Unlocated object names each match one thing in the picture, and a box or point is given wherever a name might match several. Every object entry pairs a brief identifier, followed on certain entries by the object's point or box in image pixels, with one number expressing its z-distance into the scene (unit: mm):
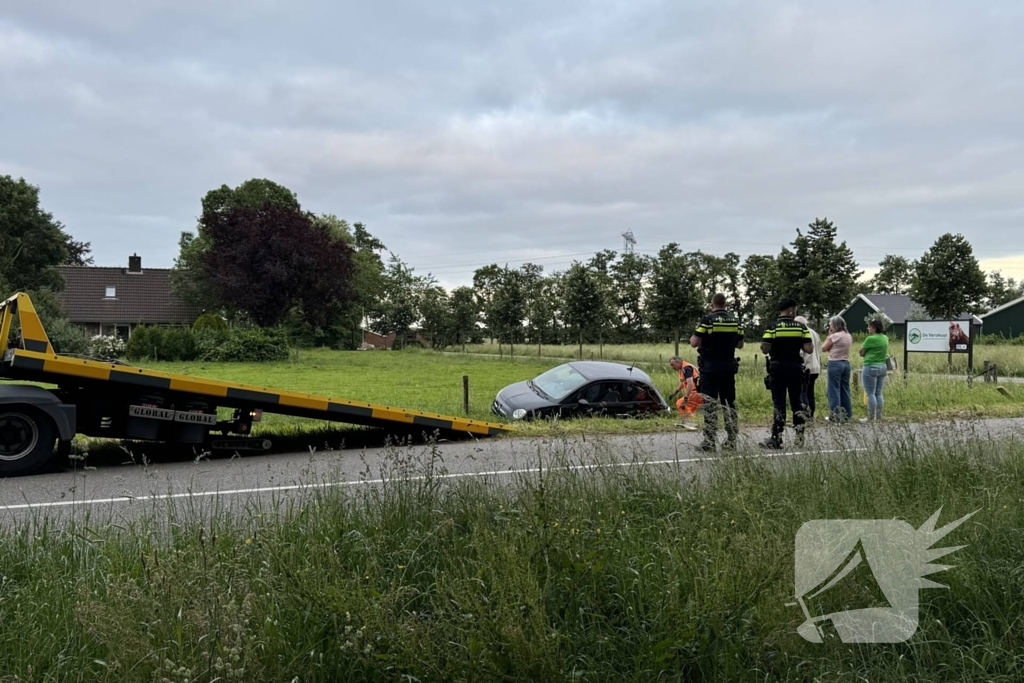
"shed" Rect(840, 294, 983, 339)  58094
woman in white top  10734
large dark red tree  39031
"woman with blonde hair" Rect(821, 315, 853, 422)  10633
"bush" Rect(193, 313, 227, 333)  38188
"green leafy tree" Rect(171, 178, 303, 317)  46419
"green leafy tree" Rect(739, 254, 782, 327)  58831
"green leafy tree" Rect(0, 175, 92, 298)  36281
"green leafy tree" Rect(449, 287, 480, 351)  49312
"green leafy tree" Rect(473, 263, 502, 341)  39197
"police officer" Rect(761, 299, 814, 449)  8734
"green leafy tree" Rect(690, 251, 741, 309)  69625
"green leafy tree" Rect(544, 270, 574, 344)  36944
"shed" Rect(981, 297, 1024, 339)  50031
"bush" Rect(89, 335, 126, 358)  31688
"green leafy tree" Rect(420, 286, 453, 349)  49312
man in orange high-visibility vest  11165
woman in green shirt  11250
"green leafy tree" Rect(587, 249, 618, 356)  33906
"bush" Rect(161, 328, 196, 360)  33844
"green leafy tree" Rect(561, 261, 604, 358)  33406
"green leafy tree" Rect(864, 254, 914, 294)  87188
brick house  53781
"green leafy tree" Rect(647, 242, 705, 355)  29172
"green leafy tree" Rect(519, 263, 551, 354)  39744
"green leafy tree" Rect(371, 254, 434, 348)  55750
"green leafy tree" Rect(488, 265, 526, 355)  38500
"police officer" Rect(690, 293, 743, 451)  8594
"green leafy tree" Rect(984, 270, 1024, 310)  81750
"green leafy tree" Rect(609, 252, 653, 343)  61250
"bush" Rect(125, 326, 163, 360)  33281
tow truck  7453
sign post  19484
